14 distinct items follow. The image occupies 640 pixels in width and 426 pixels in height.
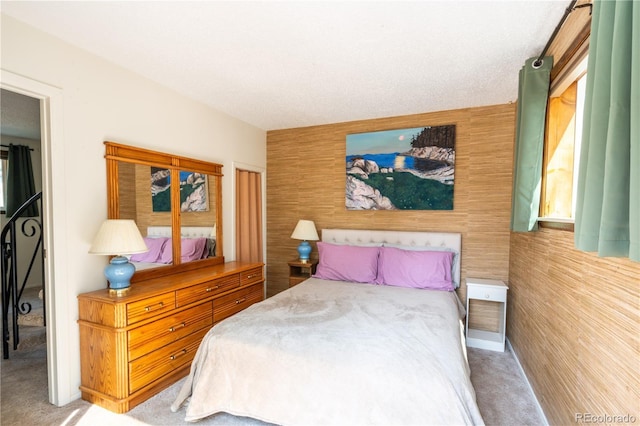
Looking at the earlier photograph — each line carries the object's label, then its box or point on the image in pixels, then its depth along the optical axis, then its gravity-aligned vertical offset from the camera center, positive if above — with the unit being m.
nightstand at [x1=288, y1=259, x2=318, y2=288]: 3.74 -0.96
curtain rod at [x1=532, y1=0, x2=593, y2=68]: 1.50 +1.14
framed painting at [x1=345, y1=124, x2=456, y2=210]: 3.36 +0.46
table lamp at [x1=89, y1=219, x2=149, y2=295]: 2.02 -0.35
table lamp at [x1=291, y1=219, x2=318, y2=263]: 3.75 -0.44
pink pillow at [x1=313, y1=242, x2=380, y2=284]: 3.19 -0.72
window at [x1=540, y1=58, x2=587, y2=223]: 1.79 +0.42
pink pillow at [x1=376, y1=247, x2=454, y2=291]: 2.95 -0.71
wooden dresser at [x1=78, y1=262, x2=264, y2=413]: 1.95 -1.06
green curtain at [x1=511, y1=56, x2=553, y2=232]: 2.01 +0.50
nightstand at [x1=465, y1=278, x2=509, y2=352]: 2.84 -0.97
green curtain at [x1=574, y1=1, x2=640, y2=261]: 0.88 +0.25
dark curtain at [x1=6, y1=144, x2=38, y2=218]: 4.15 +0.29
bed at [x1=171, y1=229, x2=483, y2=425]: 1.42 -0.92
